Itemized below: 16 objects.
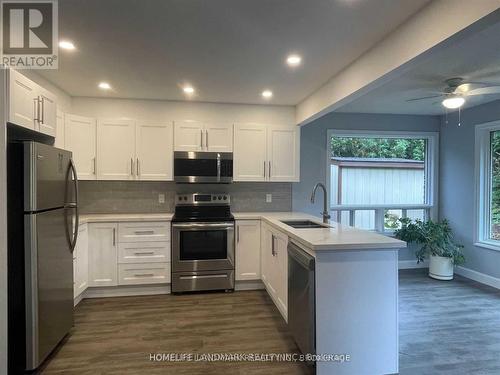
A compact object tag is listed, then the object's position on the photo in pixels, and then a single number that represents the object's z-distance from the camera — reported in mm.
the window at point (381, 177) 4918
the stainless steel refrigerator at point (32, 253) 2096
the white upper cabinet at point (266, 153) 4199
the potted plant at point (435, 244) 4402
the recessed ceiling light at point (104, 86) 3473
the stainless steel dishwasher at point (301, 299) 2123
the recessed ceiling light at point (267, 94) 3732
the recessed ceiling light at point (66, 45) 2436
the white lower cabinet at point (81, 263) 3299
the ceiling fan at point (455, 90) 3198
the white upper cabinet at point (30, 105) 2098
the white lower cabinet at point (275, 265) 2867
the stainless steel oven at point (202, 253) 3793
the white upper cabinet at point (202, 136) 4070
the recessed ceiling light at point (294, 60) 2684
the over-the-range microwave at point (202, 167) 4035
